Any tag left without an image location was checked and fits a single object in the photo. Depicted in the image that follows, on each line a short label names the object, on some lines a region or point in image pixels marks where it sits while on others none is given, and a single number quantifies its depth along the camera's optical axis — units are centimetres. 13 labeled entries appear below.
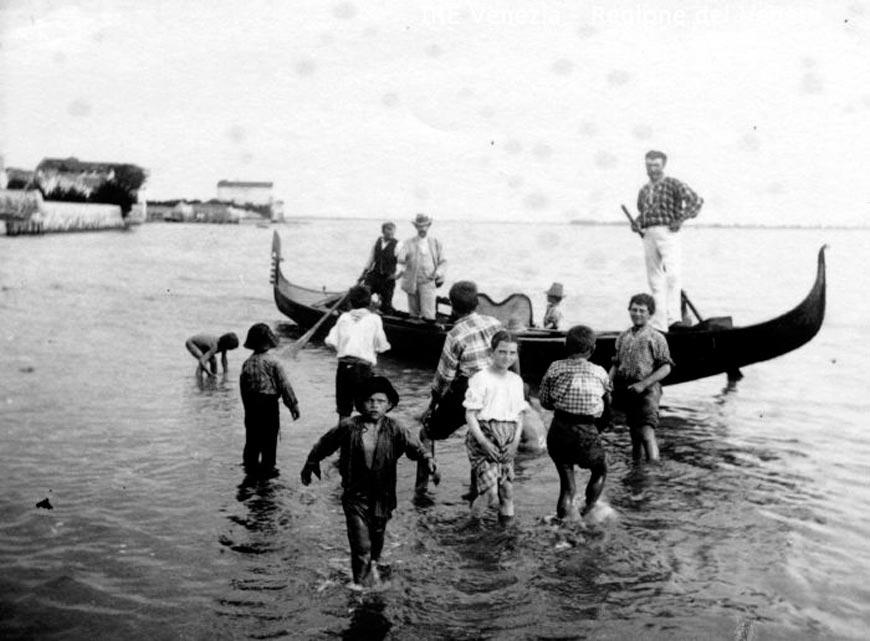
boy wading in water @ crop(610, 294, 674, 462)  761
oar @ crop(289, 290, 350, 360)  1241
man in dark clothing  1436
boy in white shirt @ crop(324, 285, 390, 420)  797
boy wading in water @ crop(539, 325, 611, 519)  618
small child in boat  1284
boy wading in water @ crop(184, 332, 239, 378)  1335
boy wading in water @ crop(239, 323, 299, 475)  745
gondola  1037
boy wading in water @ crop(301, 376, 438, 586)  507
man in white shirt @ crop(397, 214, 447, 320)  1326
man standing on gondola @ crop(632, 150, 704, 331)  999
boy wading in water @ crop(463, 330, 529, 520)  607
